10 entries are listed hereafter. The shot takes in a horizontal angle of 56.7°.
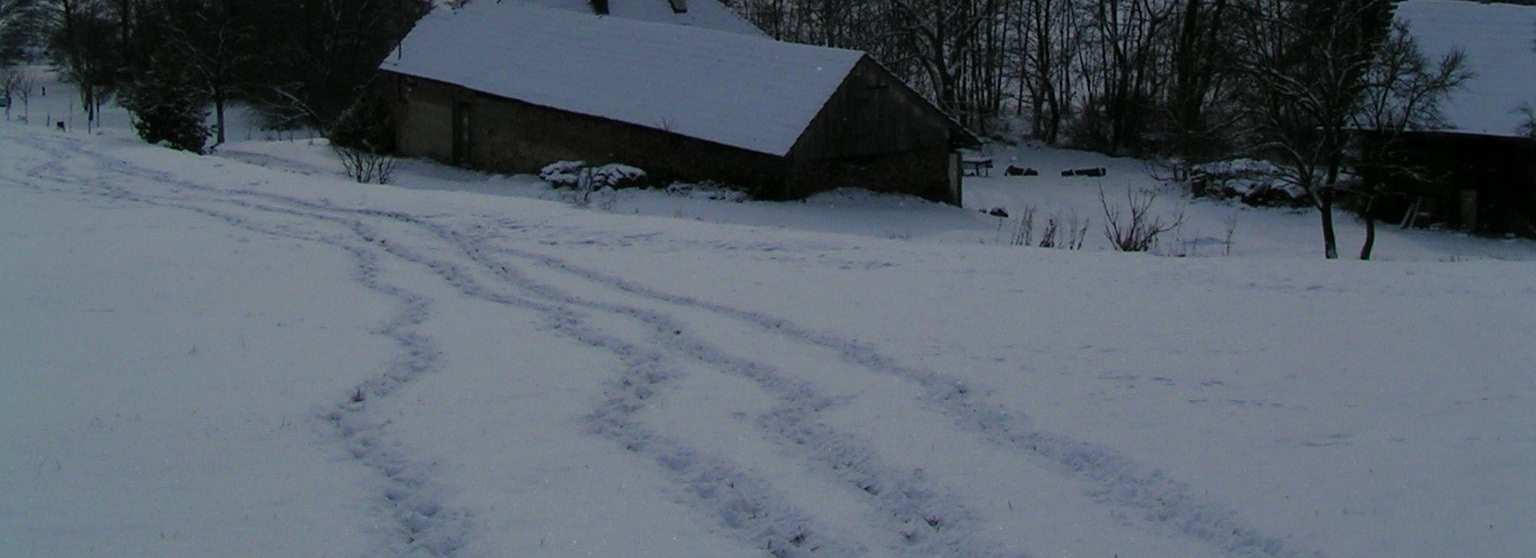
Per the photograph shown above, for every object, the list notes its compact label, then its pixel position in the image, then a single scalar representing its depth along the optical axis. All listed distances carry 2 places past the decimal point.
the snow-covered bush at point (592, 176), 30.70
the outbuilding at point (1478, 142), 32.66
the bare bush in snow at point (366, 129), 38.75
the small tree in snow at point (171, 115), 36.19
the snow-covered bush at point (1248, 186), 36.66
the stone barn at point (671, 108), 31.02
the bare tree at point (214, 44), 49.25
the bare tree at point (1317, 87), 26.88
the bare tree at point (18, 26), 72.62
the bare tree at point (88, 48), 64.94
